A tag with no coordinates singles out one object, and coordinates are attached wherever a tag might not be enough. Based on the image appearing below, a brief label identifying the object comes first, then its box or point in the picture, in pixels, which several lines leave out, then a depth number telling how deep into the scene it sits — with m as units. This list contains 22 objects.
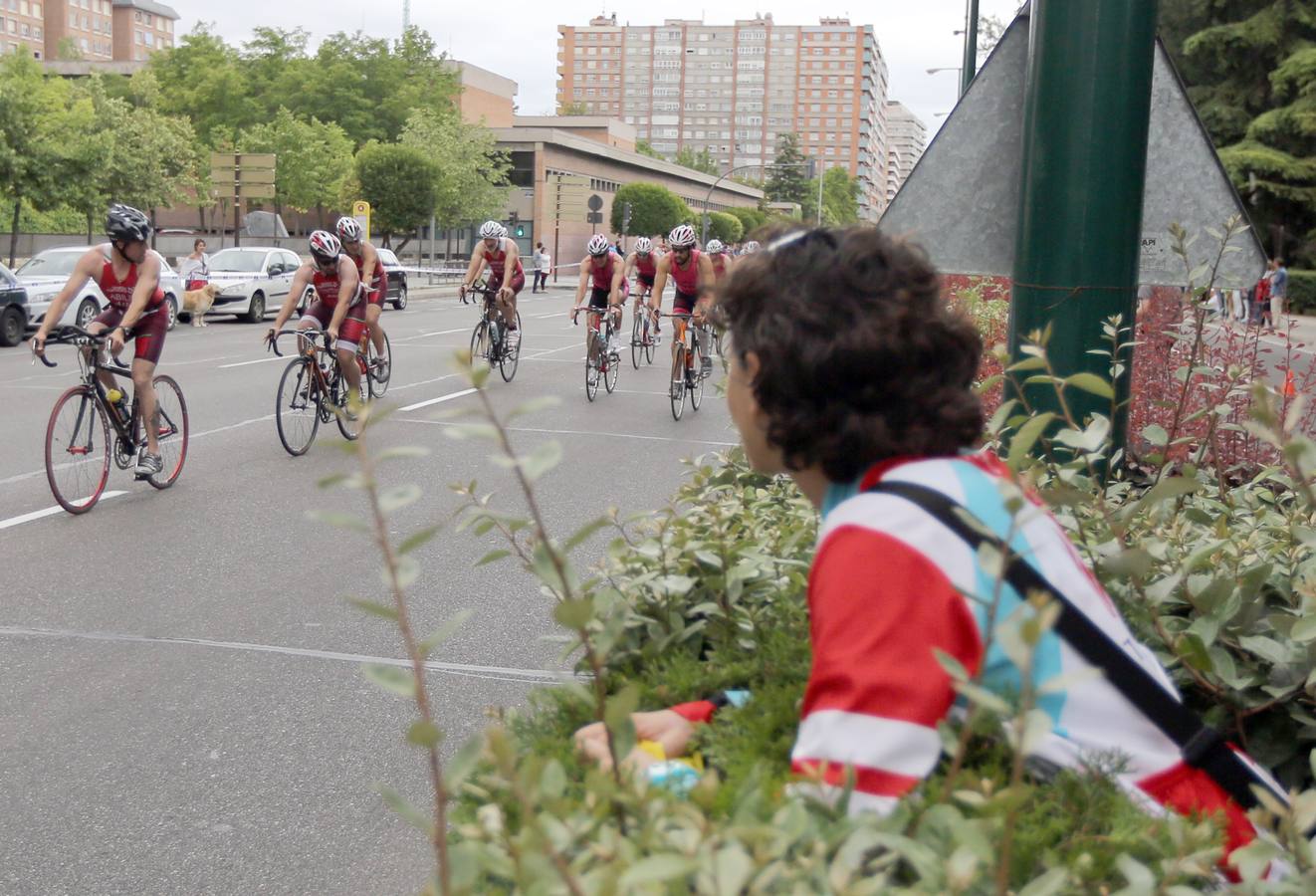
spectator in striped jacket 1.54
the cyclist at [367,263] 12.78
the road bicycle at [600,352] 16.81
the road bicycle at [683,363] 15.45
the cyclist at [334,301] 11.77
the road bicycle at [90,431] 9.05
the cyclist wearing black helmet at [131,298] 9.12
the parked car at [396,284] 38.44
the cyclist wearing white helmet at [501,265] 18.28
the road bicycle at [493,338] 18.33
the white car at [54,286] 23.78
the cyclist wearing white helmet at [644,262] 18.73
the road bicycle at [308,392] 11.47
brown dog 28.36
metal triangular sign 4.62
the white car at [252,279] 30.20
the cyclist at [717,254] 19.08
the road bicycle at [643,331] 21.09
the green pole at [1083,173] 4.42
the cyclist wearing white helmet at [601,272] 17.62
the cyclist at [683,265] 15.55
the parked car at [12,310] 22.55
